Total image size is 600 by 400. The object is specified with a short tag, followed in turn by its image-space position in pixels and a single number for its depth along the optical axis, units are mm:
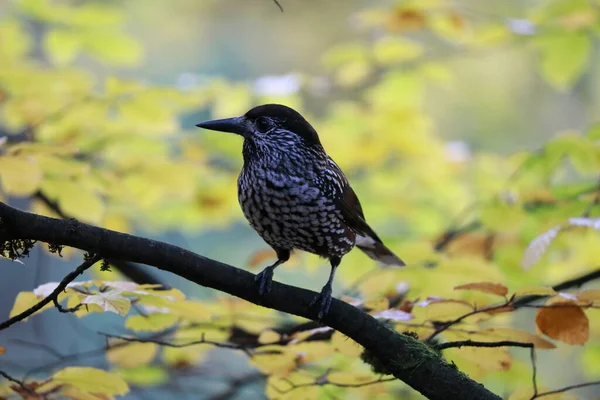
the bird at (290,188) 5777
